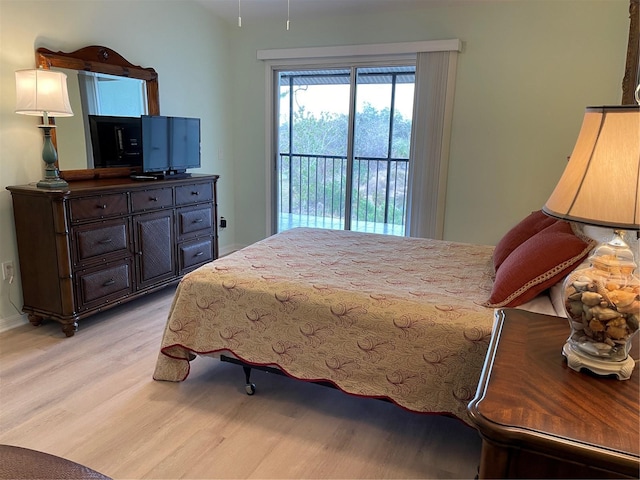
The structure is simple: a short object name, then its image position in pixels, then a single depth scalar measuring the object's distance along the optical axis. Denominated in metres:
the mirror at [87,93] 3.31
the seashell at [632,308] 1.10
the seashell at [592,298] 1.13
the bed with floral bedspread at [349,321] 1.90
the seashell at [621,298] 1.10
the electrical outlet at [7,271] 3.10
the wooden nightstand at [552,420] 0.91
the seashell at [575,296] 1.16
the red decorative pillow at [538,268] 1.88
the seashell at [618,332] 1.13
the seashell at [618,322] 1.12
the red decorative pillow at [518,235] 2.43
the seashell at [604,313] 1.12
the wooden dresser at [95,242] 2.95
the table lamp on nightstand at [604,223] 1.04
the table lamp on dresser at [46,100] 2.82
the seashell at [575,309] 1.17
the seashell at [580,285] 1.16
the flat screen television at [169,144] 3.74
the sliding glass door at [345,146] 4.56
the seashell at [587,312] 1.14
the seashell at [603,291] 1.12
